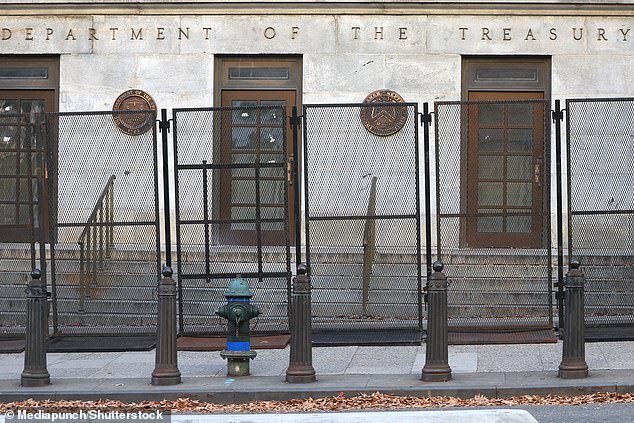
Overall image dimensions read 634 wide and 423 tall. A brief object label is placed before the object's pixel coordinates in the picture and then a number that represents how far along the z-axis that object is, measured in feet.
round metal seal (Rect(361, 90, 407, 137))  51.42
